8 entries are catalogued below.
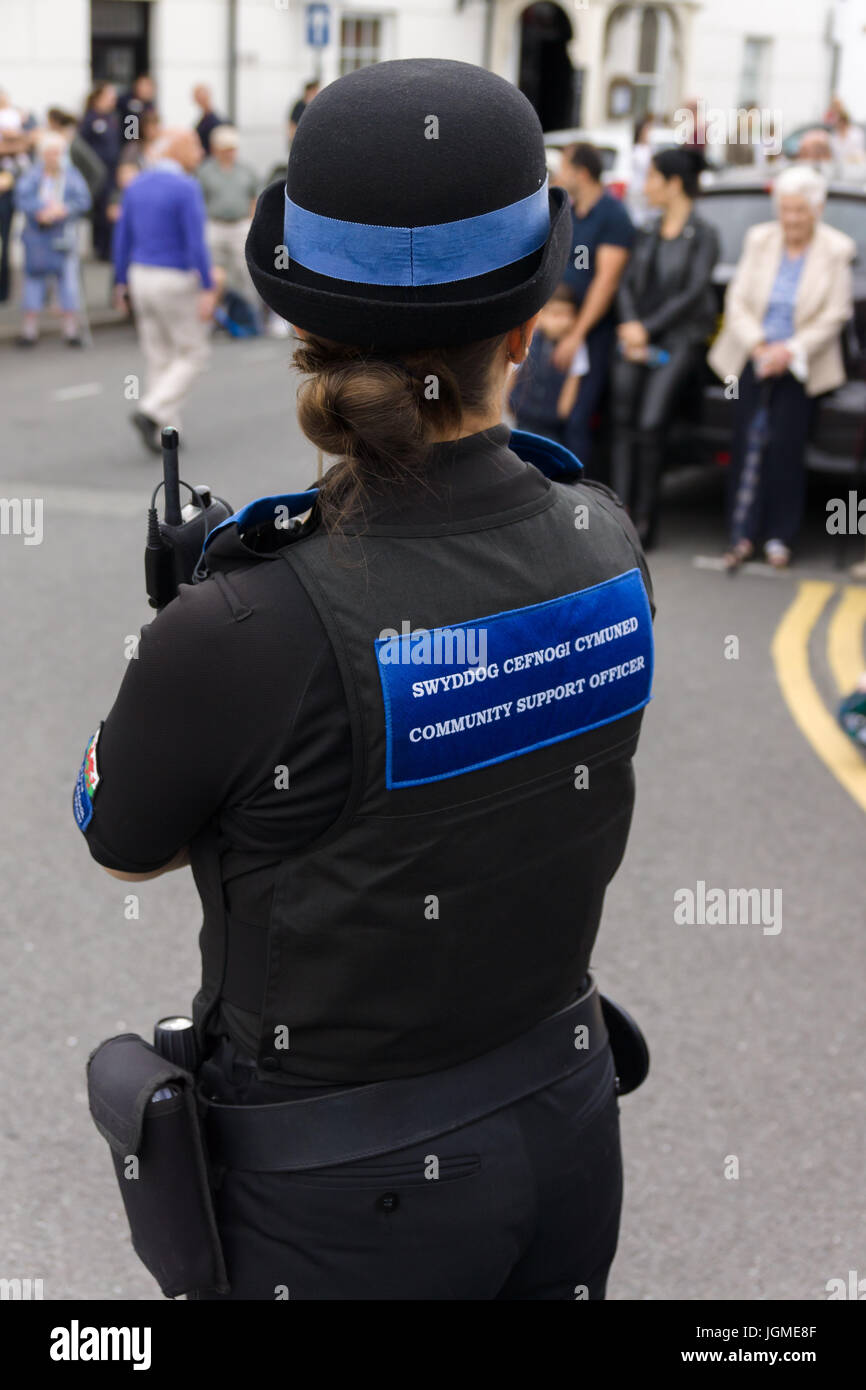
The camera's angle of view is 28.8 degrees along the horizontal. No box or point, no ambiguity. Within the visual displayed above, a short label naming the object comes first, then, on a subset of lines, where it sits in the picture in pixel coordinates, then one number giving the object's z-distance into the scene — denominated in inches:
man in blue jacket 419.2
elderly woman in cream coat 306.0
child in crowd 316.2
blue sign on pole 744.3
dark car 321.4
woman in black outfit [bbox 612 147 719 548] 315.6
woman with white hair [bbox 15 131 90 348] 575.2
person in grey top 620.7
